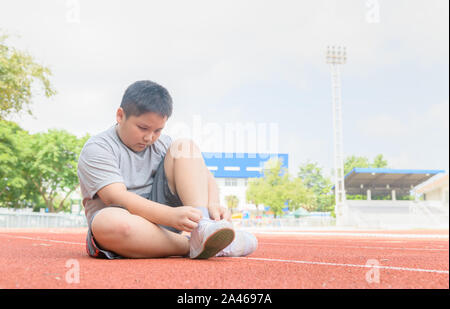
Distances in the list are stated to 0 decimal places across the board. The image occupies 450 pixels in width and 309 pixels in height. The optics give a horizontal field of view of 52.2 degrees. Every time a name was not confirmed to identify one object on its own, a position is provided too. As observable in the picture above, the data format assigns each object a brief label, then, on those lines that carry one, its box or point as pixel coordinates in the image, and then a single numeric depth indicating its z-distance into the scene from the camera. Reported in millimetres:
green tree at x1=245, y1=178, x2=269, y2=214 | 34938
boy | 2295
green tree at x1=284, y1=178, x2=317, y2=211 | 34531
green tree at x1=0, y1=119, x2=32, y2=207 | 18312
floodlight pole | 28297
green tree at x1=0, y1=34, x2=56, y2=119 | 14791
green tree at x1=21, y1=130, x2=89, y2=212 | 21625
